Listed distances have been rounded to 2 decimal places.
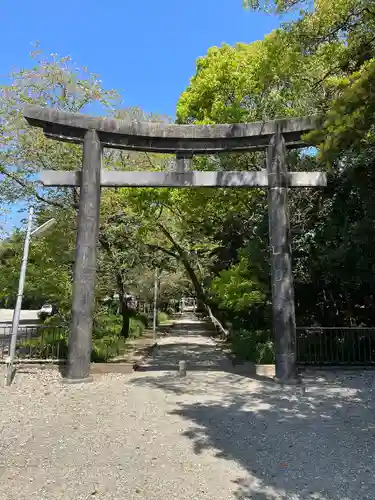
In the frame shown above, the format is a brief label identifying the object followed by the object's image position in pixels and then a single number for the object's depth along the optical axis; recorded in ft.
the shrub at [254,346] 36.70
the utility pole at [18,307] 31.63
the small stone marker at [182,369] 33.06
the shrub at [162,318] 136.26
